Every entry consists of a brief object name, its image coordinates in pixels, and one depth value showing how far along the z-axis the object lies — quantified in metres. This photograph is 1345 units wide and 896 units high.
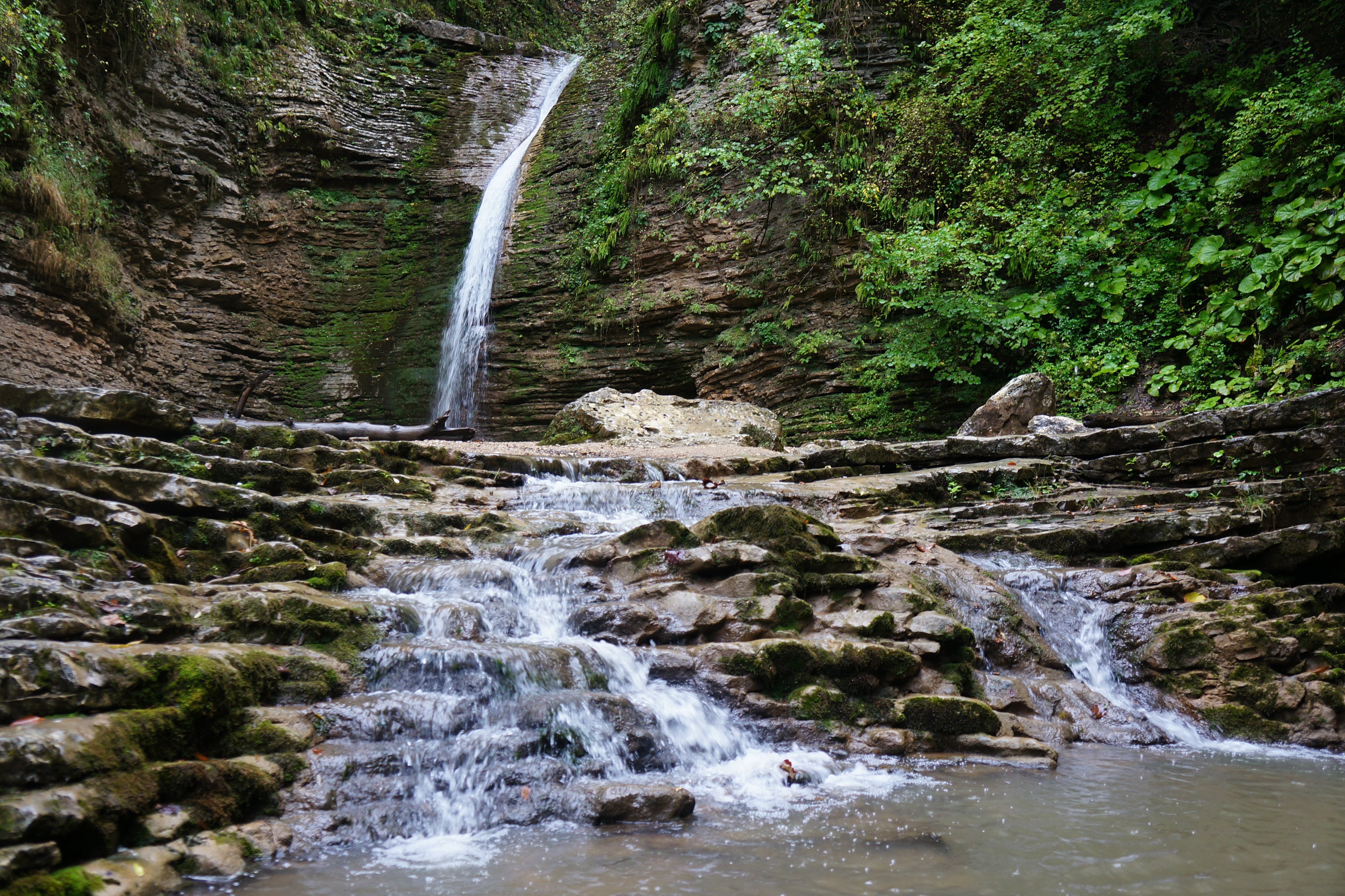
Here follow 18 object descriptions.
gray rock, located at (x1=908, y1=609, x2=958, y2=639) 4.83
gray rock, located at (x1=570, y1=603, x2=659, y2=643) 4.76
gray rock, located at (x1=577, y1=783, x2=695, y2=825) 3.21
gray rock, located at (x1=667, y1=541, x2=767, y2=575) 5.21
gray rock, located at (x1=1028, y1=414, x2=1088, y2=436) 8.55
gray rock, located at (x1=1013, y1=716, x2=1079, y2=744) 4.50
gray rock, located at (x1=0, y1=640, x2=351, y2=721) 2.73
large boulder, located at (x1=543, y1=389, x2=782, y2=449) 11.10
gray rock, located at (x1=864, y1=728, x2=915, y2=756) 4.16
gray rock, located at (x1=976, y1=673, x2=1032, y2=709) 4.69
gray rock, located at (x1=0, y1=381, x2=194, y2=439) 5.68
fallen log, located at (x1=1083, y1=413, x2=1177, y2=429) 8.52
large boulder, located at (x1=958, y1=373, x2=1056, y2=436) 9.54
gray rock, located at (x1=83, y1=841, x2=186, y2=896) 2.34
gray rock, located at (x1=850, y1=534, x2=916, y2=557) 5.93
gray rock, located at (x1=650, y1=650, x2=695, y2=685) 4.41
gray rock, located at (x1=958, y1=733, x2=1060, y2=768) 4.08
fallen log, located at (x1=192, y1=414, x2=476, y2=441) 10.07
